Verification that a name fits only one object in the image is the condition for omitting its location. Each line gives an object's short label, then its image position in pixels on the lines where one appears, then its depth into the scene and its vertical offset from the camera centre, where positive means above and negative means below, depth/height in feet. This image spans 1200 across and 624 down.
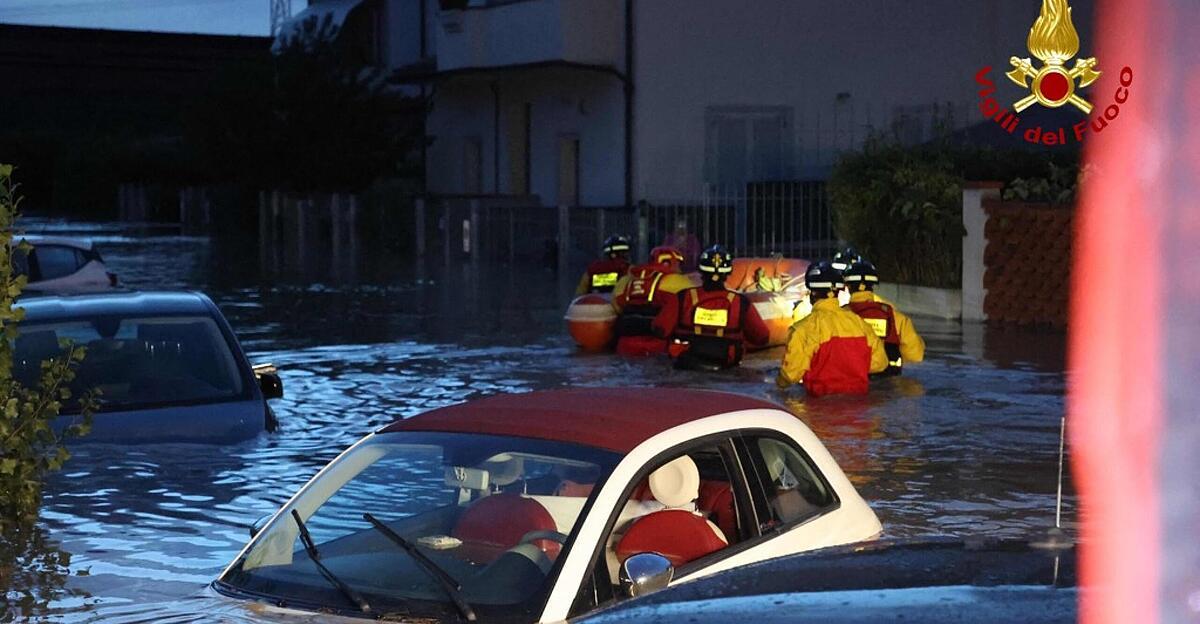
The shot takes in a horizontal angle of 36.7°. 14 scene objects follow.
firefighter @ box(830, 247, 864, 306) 49.01 -2.00
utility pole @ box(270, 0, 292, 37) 189.88 +19.28
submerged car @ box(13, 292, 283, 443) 32.96 -3.25
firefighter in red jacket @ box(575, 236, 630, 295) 65.16 -2.79
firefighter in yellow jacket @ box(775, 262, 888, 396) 48.37 -4.20
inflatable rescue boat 61.41 -3.93
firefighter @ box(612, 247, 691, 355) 59.88 -3.69
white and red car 18.25 -3.49
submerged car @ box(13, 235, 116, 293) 58.44 -2.32
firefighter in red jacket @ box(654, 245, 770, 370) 54.44 -3.97
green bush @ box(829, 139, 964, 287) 77.82 -0.87
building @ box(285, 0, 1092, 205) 111.04 +7.24
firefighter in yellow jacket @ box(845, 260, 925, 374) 50.38 -3.63
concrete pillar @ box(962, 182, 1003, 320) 73.46 -2.14
